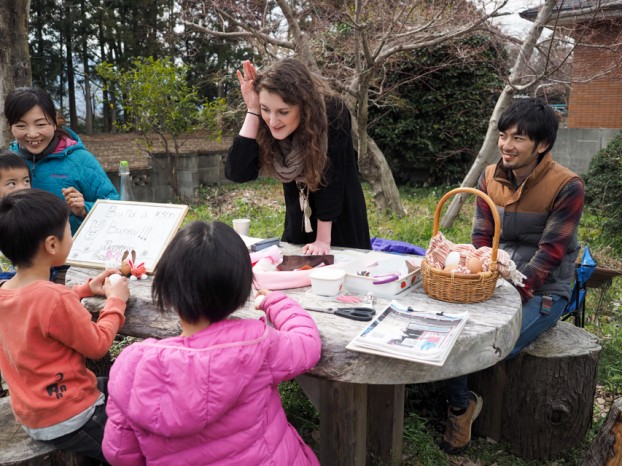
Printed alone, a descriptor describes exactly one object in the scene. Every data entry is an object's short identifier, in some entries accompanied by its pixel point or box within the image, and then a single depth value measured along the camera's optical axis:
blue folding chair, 3.11
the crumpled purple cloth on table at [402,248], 3.23
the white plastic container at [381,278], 2.15
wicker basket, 2.01
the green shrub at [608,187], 5.90
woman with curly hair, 2.47
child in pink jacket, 1.38
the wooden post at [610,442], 1.83
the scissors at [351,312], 1.92
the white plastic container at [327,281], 2.11
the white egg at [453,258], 2.07
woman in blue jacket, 2.72
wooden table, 1.73
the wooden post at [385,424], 2.49
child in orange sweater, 1.72
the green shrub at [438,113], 9.48
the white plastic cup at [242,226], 2.93
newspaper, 1.60
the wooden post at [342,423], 2.13
